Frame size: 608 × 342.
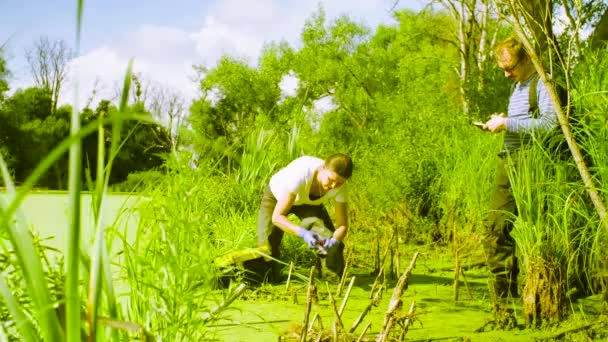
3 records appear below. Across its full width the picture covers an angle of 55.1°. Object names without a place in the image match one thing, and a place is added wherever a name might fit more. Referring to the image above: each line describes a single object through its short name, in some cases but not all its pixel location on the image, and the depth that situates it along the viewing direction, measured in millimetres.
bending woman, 3999
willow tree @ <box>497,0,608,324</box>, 2863
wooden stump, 2861
